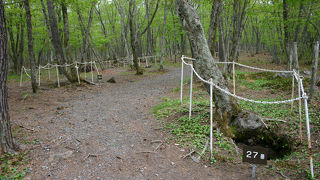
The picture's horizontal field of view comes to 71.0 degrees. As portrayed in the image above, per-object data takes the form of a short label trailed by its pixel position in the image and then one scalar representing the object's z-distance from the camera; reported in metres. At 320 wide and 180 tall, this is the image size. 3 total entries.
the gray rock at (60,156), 4.53
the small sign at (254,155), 3.60
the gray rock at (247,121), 5.53
